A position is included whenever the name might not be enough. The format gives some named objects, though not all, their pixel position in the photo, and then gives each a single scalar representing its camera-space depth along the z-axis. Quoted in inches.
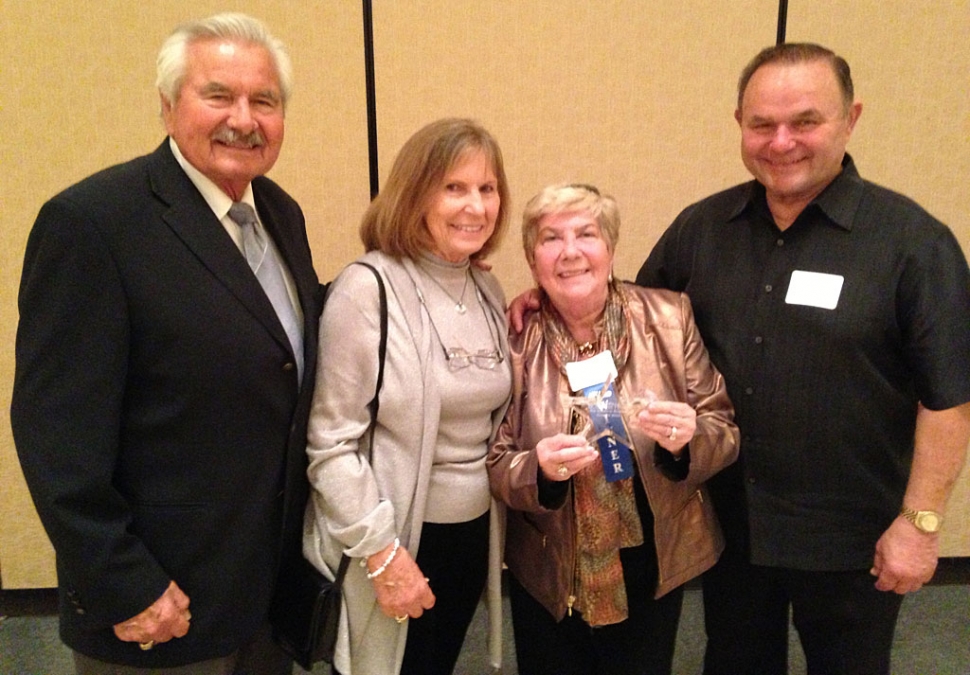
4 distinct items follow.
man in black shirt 56.1
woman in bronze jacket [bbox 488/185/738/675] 54.7
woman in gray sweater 51.5
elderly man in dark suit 40.7
